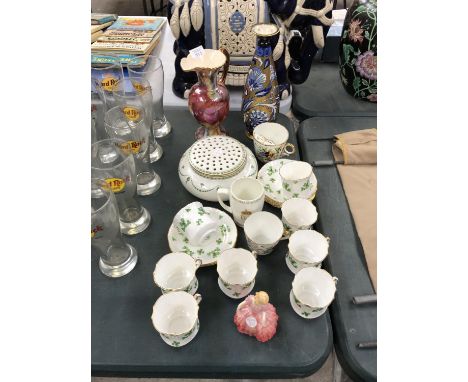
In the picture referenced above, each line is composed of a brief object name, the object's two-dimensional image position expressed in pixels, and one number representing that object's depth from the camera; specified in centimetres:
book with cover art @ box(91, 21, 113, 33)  148
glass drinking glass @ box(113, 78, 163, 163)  96
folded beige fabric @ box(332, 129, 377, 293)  88
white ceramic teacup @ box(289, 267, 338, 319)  70
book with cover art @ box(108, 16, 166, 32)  150
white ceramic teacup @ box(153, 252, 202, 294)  73
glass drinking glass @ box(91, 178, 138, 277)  66
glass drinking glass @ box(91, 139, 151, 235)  72
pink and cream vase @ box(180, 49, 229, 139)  91
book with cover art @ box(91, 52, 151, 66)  127
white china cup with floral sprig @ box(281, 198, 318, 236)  83
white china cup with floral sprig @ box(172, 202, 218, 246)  79
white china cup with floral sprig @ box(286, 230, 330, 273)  77
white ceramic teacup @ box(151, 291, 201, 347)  67
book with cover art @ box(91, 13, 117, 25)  153
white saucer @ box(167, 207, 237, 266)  79
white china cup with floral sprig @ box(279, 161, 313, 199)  88
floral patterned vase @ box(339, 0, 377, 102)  115
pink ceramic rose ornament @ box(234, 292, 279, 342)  68
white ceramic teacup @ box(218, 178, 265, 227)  81
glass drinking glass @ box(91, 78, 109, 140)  100
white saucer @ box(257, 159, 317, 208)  91
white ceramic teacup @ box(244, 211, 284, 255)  80
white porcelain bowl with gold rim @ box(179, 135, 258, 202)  88
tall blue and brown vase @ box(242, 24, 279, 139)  94
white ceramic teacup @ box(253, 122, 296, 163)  99
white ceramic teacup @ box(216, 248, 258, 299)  73
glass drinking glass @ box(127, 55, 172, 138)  104
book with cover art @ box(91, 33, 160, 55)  132
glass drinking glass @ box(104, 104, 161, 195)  84
